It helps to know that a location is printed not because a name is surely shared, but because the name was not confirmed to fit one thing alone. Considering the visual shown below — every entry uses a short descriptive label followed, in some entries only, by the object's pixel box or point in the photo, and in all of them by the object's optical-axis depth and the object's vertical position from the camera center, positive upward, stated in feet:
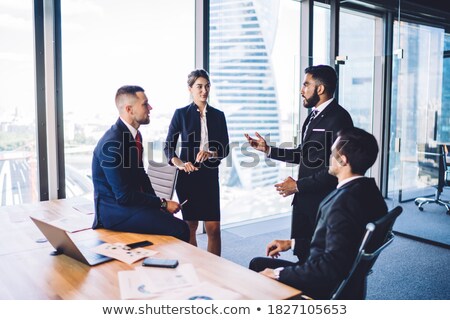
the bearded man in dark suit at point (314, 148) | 8.45 -0.33
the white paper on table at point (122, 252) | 5.85 -1.81
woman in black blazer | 10.43 -0.56
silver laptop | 5.59 -1.66
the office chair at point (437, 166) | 14.51 -1.22
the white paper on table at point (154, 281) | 4.76 -1.86
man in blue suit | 7.23 -1.16
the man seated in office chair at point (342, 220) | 4.99 -1.12
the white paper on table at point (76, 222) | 7.58 -1.80
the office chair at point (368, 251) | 4.87 -1.50
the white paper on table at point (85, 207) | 9.60 -1.90
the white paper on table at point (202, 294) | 4.64 -1.88
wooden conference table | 4.79 -1.88
